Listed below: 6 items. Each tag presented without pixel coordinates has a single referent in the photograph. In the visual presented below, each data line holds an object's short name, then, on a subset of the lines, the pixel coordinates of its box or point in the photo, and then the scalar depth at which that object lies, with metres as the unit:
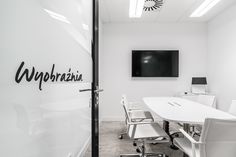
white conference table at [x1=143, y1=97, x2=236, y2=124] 2.28
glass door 1.08
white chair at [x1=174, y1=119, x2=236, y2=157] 1.56
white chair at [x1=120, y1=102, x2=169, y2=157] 2.52
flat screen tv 5.75
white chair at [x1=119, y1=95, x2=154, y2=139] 3.68
